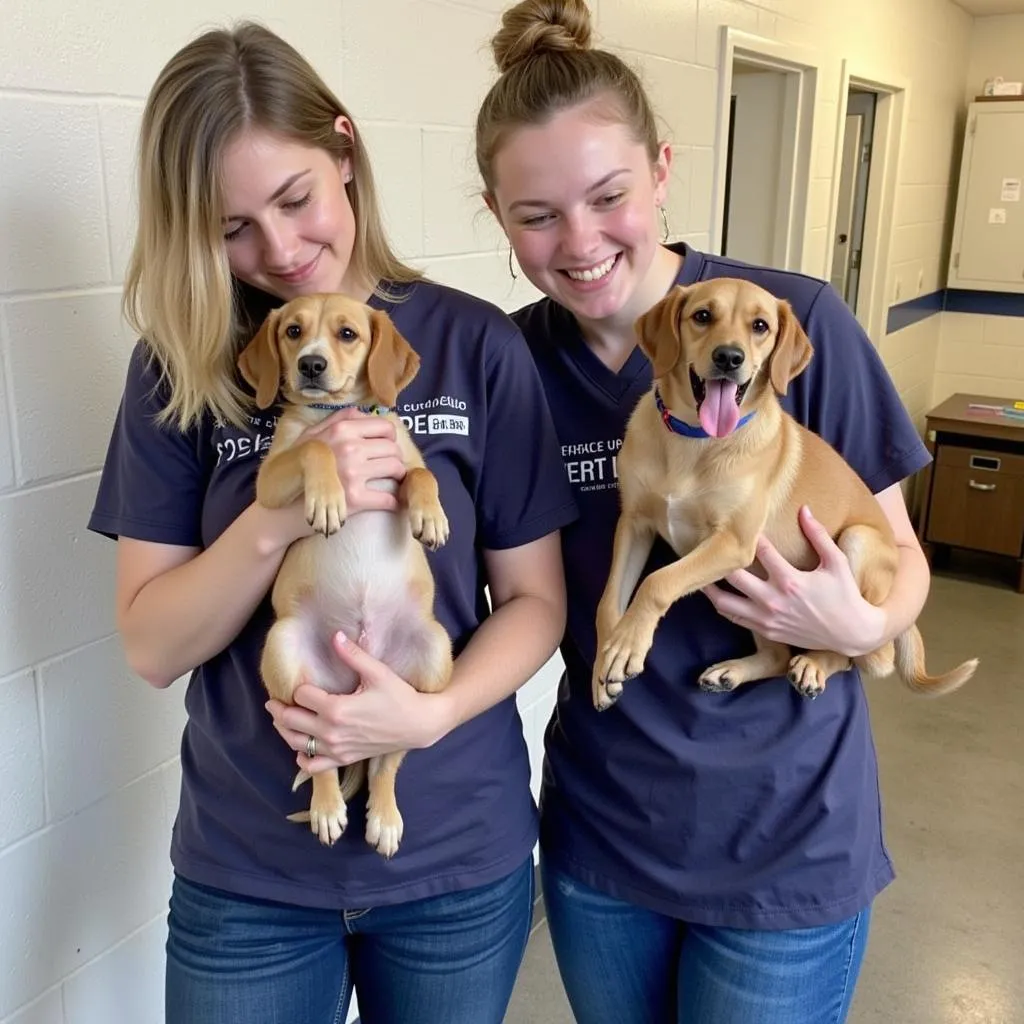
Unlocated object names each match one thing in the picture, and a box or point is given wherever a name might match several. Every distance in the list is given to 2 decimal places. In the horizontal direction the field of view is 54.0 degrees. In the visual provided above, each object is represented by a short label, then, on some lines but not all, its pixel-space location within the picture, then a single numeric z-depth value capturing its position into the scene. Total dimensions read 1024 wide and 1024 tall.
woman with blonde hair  1.16
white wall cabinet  5.78
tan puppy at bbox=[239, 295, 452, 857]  1.17
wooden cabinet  5.19
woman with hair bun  1.26
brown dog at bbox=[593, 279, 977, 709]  1.26
